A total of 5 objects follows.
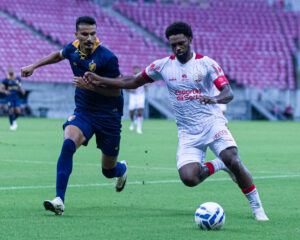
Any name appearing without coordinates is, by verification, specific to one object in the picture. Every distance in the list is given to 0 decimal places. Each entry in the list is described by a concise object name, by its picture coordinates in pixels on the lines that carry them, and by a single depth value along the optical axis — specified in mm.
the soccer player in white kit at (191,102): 13430
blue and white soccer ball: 11680
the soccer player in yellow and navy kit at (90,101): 14297
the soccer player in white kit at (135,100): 51197
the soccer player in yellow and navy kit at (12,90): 49250
